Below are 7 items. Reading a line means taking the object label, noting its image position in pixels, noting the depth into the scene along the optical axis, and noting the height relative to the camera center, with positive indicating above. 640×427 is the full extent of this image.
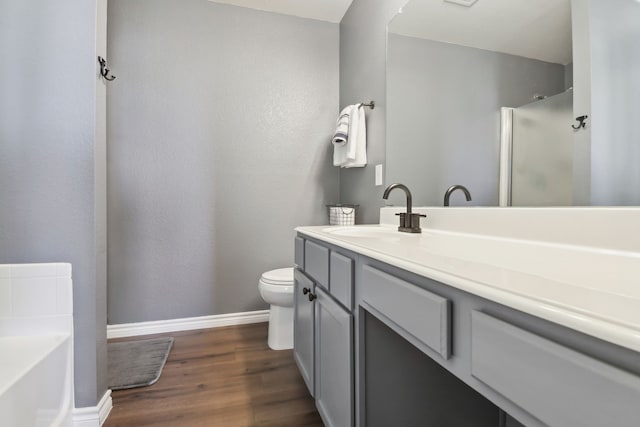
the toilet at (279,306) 1.76 -0.60
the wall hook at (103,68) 1.26 +0.64
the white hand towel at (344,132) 1.98 +0.55
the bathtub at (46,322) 1.08 -0.45
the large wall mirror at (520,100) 0.72 +0.37
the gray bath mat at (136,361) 1.51 -0.89
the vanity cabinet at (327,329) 0.88 -0.44
